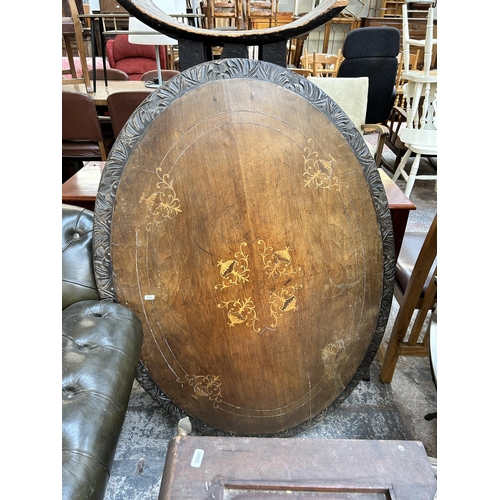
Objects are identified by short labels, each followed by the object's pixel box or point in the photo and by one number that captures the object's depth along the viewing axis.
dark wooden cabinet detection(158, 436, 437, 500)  0.78
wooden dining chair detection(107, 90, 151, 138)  2.52
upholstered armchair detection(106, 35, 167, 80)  5.73
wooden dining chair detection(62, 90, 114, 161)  2.57
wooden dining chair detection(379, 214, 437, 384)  1.37
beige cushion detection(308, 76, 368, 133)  2.69
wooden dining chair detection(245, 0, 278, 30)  4.98
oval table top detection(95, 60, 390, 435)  1.09
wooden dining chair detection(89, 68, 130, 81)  4.06
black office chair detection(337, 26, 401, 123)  3.56
